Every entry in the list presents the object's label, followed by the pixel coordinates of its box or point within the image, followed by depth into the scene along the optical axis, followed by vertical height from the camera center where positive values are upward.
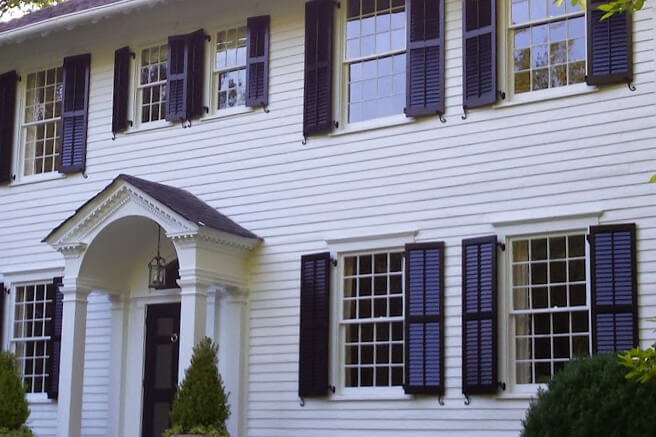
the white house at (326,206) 13.00 +2.38
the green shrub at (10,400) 15.87 -0.13
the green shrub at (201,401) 14.09 -0.08
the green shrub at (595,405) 11.05 -0.03
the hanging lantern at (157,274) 15.90 +1.61
